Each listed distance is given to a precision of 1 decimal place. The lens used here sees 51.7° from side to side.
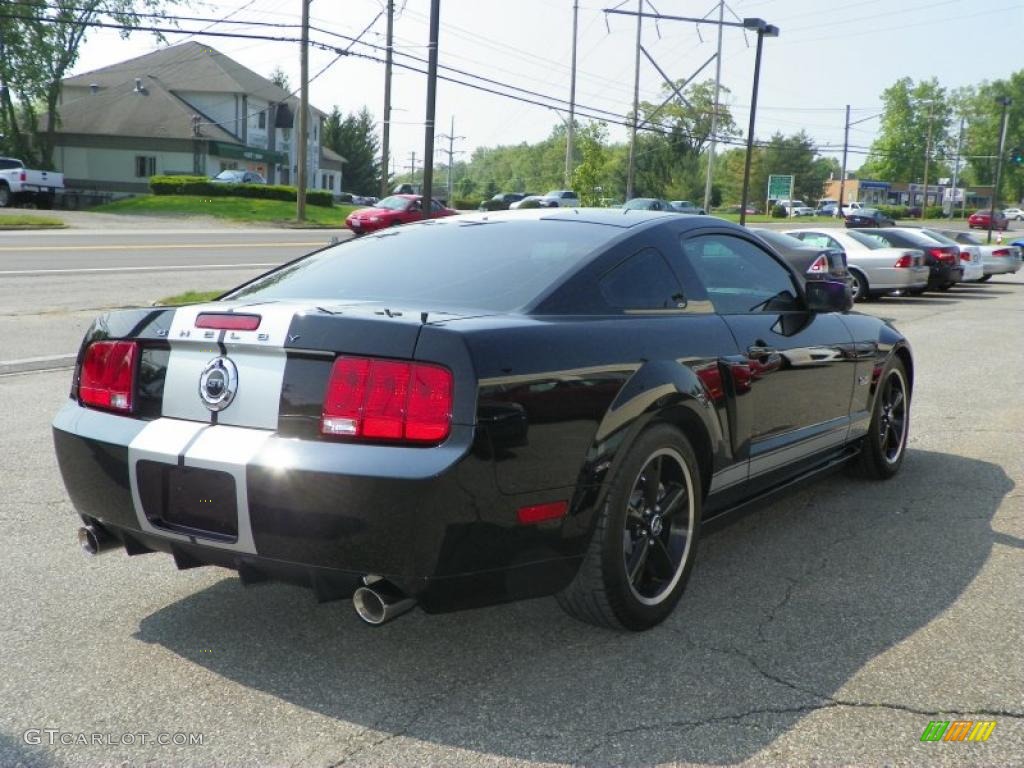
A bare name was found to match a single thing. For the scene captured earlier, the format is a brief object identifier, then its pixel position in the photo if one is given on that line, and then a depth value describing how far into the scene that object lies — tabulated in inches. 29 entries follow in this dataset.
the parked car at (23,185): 1590.8
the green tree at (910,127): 4901.6
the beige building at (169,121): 2501.2
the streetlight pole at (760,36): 1234.0
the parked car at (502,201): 2068.2
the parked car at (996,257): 1079.0
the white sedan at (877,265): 800.3
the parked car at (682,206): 1868.8
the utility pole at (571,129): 2193.9
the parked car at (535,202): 1581.9
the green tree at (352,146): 3508.9
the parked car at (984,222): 3208.7
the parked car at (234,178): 2086.1
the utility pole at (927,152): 4298.2
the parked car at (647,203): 1434.5
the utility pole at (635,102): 2018.9
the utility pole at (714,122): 2093.3
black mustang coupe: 118.9
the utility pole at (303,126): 1425.9
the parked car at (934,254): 840.9
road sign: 3533.5
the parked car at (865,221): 1967.9
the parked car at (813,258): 646.5
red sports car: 1332.4
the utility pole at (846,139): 3294.8
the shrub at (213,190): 1921.8
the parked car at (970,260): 980.4
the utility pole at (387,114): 1754.4
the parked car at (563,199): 1699.1
